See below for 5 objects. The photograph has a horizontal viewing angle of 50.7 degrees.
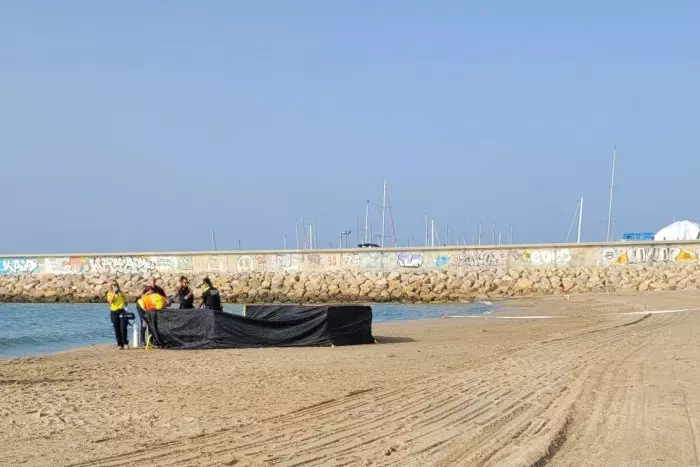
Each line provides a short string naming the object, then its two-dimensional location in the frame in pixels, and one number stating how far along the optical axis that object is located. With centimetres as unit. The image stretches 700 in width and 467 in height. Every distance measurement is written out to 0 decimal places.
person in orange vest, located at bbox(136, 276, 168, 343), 1742
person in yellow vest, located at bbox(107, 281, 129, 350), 1739
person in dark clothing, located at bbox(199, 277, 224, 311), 1783
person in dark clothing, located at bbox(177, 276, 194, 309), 1786
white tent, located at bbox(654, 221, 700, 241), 5512
